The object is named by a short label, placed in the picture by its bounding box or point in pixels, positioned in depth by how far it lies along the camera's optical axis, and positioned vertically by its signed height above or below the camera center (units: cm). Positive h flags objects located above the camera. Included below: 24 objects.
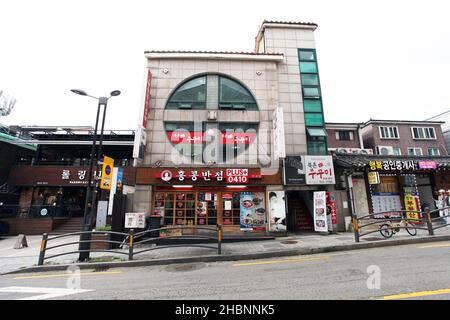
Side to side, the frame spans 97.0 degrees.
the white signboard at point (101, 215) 1305 -67
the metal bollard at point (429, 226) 955 -110
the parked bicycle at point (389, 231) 941 -148
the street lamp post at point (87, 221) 865 -76
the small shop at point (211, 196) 1309 +52
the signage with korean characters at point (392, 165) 1370 +255
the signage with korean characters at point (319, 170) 1329 +220
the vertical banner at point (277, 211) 1280 -47
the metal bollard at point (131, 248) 838 -182
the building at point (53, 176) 1788 +287
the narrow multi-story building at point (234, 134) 1320 +494
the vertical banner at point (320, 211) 1237 -49
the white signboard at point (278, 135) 1247 +438
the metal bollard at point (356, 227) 945 -111
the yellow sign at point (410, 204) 1357 -8
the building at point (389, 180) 1379 +169
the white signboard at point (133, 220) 1186 -93
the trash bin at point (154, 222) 1219 -106
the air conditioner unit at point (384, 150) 2498 +653
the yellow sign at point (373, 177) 1354 +173
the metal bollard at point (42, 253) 812 -195
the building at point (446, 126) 2952 +1131
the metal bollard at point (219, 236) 867 -137
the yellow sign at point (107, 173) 970 +153
